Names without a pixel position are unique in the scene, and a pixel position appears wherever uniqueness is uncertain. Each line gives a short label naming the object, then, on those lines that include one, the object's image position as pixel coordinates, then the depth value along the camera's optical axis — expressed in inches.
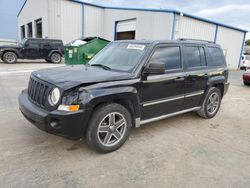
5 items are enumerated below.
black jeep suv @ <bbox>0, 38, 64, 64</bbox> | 542.7
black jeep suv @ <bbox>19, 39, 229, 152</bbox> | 107.0
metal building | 557.6
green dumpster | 448.8
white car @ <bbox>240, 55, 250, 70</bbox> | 870.6
